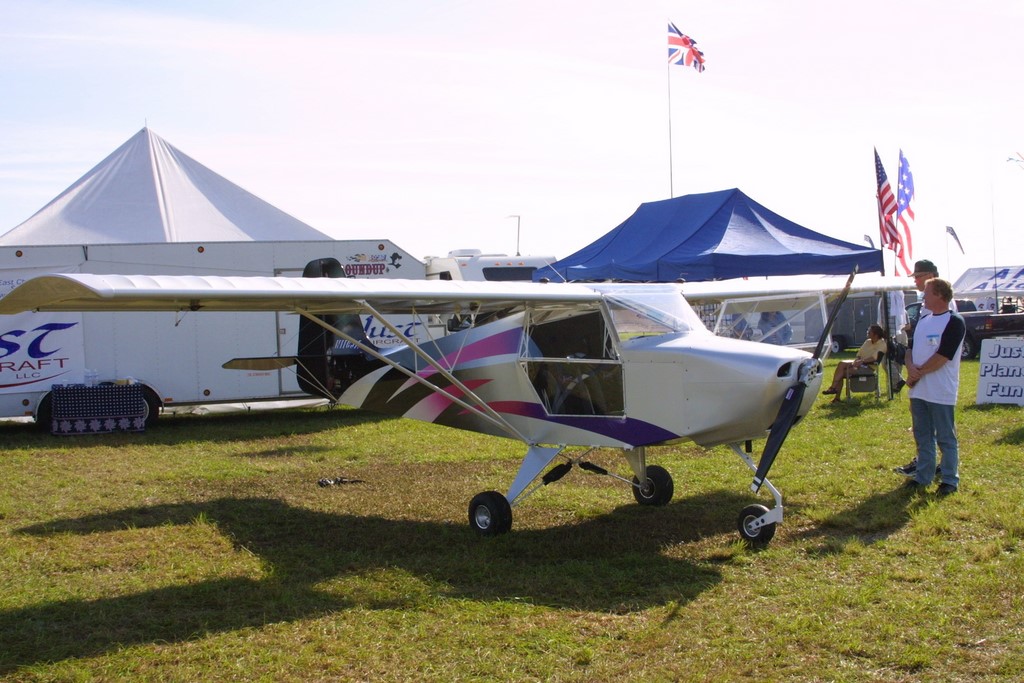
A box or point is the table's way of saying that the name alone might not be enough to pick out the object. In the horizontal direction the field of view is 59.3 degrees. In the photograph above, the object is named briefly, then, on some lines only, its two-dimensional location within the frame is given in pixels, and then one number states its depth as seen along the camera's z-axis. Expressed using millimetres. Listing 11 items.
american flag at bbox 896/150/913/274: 16750
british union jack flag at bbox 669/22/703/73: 22594
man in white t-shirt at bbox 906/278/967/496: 7535
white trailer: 13086
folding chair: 13828
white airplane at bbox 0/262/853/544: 6031
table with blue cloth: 12906
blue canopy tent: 16344
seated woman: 13930
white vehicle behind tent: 24594
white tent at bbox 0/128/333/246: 15555
